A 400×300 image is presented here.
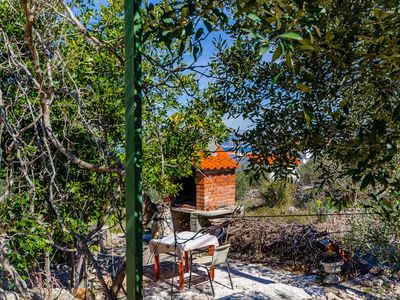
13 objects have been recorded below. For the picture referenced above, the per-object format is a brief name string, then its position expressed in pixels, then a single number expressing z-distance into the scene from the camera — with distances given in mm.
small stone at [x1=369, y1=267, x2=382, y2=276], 6031
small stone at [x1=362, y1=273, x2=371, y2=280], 5919
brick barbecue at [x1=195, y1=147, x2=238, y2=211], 8414
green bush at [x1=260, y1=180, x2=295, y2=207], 9938
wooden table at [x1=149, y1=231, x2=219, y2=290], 5449
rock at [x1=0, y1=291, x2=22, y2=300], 2641
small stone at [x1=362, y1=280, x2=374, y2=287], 5622
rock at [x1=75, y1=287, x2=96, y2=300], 3792
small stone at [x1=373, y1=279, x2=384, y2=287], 5566
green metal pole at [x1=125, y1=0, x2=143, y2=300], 1309
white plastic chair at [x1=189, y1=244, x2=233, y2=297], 5539
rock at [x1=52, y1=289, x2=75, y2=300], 3268
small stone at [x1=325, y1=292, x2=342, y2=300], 4963
